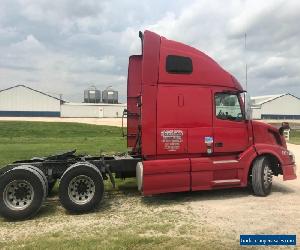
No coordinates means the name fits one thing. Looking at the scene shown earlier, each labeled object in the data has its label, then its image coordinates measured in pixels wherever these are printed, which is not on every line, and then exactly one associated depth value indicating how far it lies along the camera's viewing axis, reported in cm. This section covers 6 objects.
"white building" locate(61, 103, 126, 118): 5892
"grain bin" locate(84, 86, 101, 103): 6635
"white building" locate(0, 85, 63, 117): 5892
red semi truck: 539
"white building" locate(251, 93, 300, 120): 6435
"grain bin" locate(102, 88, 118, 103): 6609
